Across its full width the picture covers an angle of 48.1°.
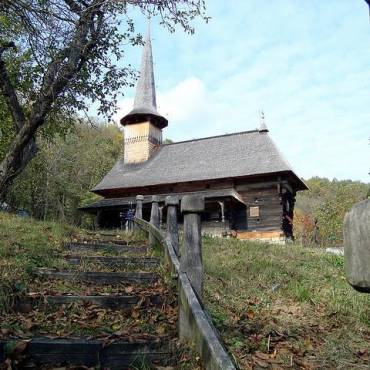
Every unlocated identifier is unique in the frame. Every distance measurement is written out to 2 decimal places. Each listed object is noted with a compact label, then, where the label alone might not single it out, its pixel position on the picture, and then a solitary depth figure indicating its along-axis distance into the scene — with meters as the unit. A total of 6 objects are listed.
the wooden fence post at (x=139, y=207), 12.77
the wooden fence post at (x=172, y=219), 6.51
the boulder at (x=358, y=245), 0.73
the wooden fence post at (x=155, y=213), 9.78
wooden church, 22.48
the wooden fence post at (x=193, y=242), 3.86
